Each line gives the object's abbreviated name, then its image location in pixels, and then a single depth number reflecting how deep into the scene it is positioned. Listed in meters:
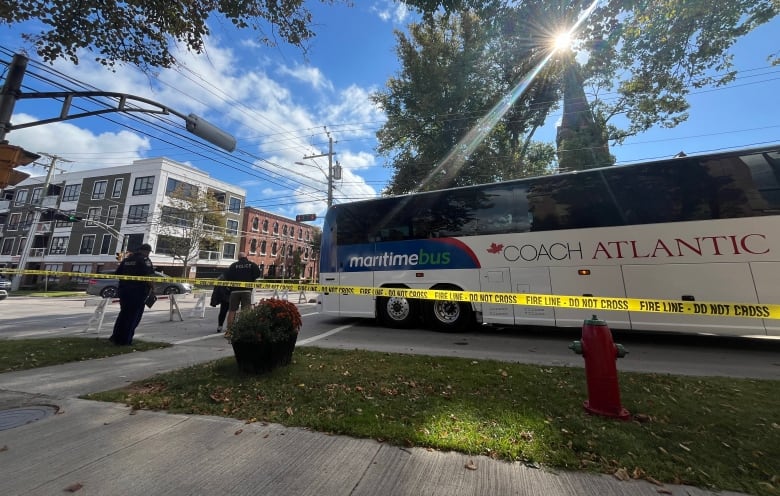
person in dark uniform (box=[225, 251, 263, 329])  8.55
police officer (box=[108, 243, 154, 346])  6.91
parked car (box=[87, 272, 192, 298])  21.55
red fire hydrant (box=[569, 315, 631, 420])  3.50
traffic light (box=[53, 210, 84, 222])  21.75
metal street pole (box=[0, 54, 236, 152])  5.12
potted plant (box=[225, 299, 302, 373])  4.72
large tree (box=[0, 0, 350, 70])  5.63
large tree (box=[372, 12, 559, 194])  17.97
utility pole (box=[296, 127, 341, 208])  24.27
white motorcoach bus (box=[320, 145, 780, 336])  6.96
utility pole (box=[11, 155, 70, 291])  31.66
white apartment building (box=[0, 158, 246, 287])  36.94
